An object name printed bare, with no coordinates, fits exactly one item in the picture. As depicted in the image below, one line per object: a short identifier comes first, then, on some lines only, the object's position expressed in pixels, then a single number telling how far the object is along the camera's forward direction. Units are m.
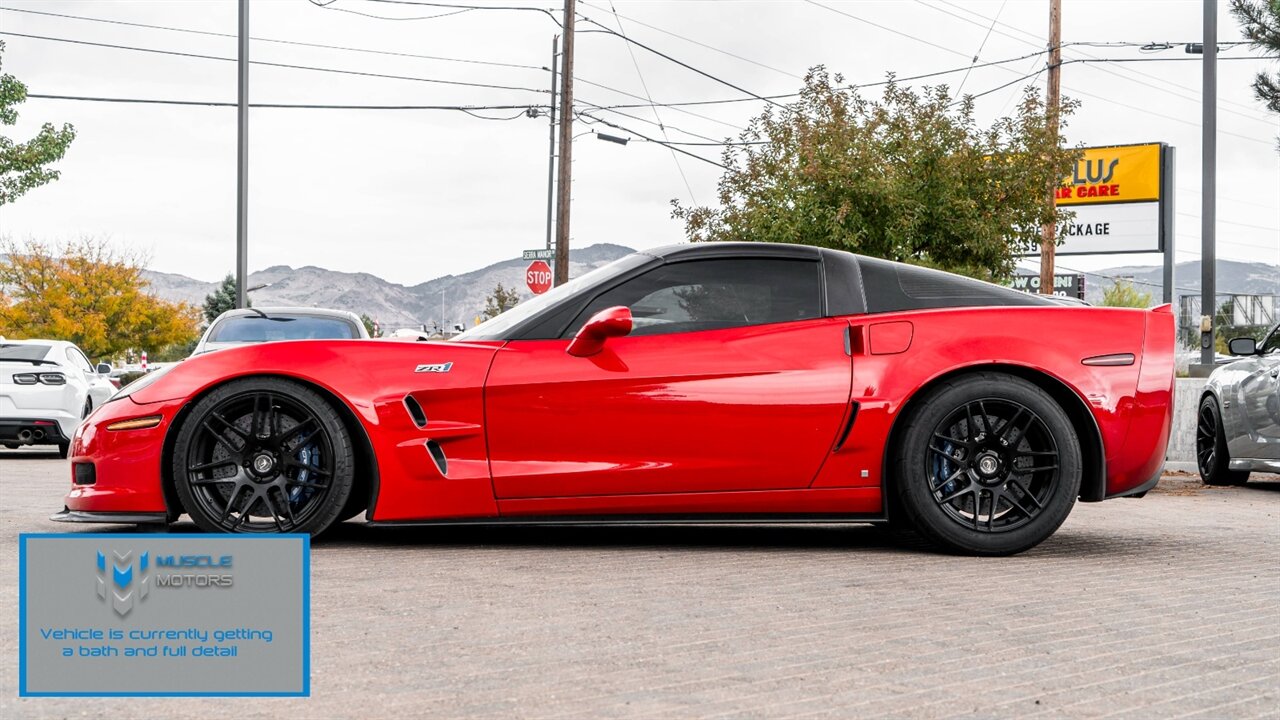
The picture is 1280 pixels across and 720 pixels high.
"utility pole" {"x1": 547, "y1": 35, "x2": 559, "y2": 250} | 41.71
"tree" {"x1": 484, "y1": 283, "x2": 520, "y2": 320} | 79.38
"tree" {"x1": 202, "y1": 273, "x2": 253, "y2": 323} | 90.11
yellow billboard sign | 36.16
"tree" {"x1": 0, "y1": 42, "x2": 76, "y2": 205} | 28.09
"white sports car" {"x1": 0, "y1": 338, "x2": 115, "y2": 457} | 14.20
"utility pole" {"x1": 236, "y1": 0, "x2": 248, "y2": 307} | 24.36
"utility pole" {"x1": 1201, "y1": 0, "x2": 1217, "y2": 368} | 17.44
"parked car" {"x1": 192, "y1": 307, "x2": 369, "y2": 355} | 12.88
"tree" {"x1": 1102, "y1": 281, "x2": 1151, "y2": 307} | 111.93
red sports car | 5.58
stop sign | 26.36
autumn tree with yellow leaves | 51.59
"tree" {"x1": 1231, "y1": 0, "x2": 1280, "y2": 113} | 21.17
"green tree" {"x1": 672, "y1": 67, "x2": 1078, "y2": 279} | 16.17
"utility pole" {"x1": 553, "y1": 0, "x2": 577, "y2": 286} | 25.55
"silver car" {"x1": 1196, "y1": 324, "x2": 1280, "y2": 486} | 10.21
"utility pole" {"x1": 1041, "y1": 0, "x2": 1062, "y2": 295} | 24.14
